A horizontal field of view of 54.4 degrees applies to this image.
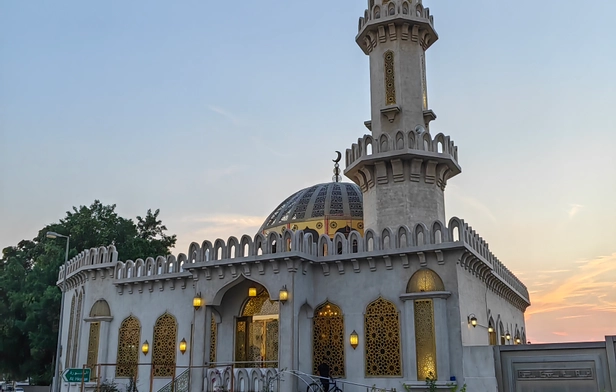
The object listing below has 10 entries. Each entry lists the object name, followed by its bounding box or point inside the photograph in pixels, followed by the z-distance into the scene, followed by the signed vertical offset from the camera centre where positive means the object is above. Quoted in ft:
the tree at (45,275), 106.11 +14.04
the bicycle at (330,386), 61.31 -3.79
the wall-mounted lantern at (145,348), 76.69 +0.11
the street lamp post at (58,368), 81.52 -2.57
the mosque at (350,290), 59.67 +6.51
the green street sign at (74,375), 59.25 -2.48
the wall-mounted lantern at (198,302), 68.03 +5.14
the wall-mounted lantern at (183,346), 73.34 +0.32
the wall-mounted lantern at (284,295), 62.18 +5.36
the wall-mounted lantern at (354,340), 62.39 +0.80
